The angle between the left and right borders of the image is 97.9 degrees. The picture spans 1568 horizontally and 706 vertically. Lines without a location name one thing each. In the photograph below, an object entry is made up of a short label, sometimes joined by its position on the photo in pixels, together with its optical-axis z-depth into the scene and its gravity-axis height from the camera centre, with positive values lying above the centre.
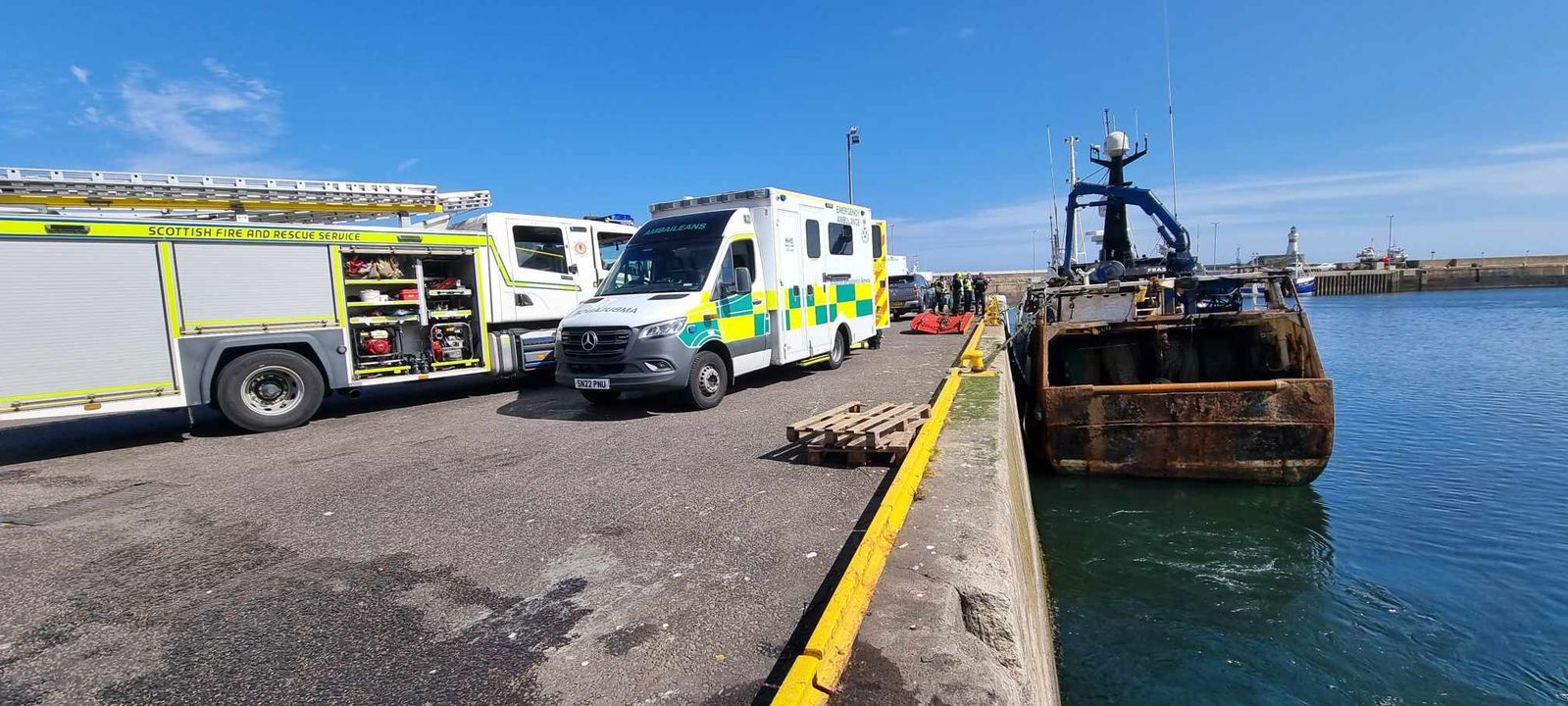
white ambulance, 7.68 +0.13
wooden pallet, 5.25 -1.07
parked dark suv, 24.83 +0.11
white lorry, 6.63 +0.50
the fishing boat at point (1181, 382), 7.41 -1.18
